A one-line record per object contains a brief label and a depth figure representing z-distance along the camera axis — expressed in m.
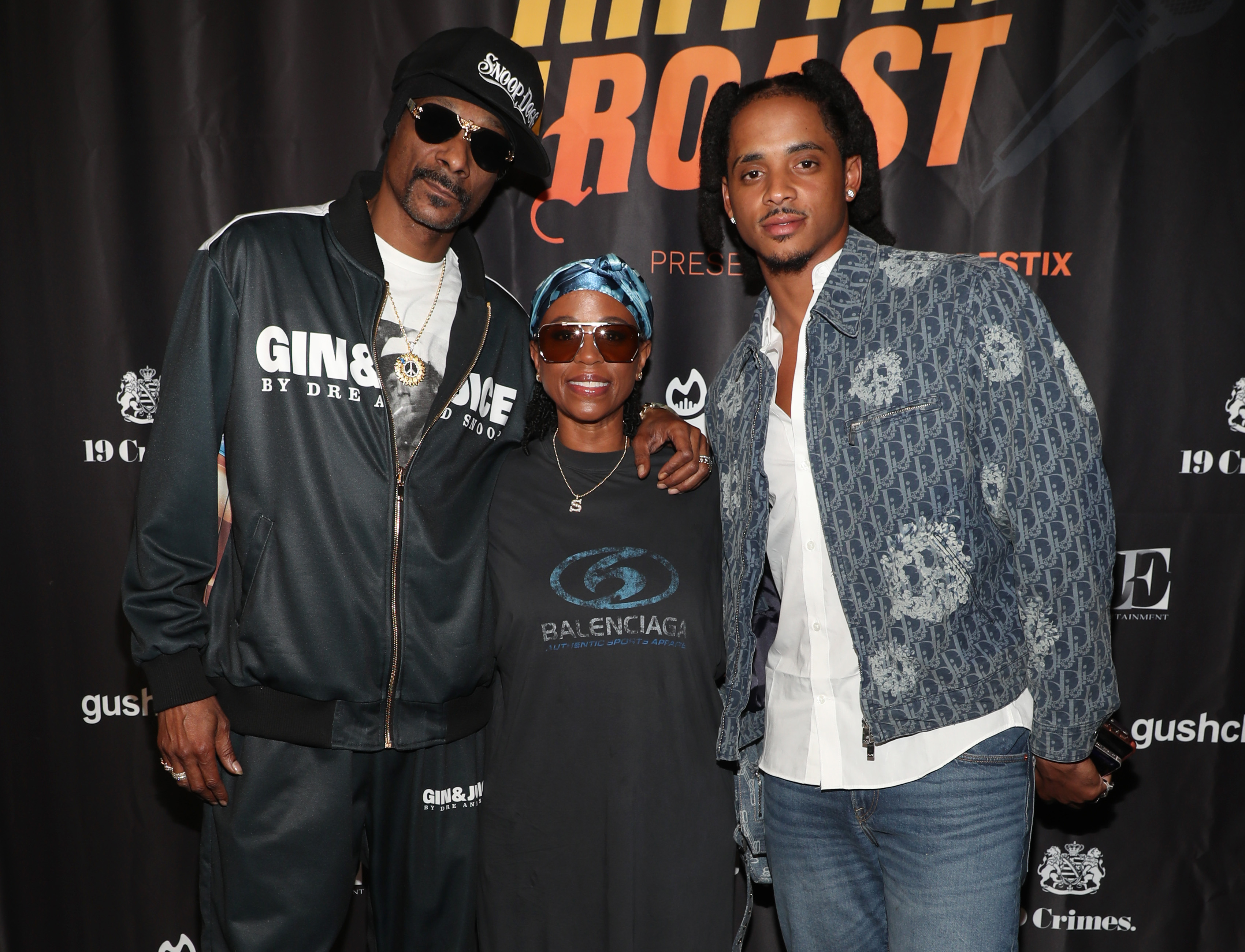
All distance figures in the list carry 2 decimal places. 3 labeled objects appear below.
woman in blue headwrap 1.84
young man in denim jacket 1.51
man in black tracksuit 1.83
